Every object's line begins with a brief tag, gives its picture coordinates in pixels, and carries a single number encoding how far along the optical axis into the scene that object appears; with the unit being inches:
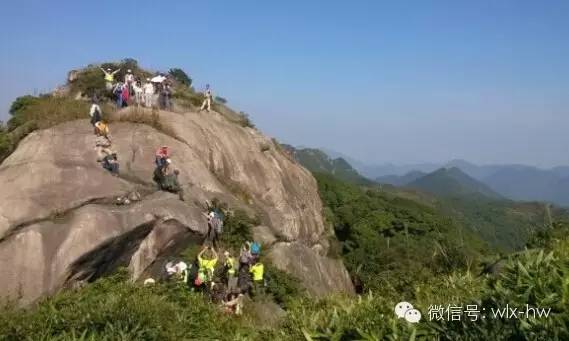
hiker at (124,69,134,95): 972.6
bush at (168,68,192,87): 1780.3
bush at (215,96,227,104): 1466.5
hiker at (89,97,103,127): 839.7
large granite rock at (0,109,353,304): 605.6
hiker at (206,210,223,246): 766.5
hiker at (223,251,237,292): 654.5
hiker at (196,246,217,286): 650.8
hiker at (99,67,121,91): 1015.7
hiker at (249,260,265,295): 681.6
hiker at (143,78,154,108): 983.6
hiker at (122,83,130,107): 957.8
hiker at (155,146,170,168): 782.5
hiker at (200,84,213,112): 1144.5
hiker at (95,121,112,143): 816.3
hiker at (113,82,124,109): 958.4
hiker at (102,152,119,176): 753.0
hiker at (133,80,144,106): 982.4
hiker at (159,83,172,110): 1011.9
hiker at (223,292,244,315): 632.4
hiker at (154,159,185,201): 770.8
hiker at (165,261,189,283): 661.3
